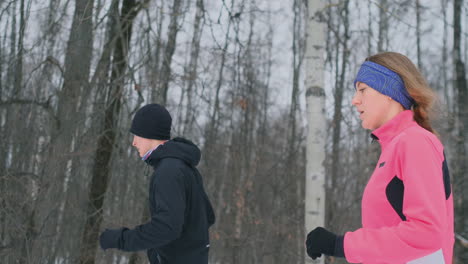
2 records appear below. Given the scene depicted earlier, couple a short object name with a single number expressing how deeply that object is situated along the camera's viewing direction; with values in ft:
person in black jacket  7.48
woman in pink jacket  4.41
